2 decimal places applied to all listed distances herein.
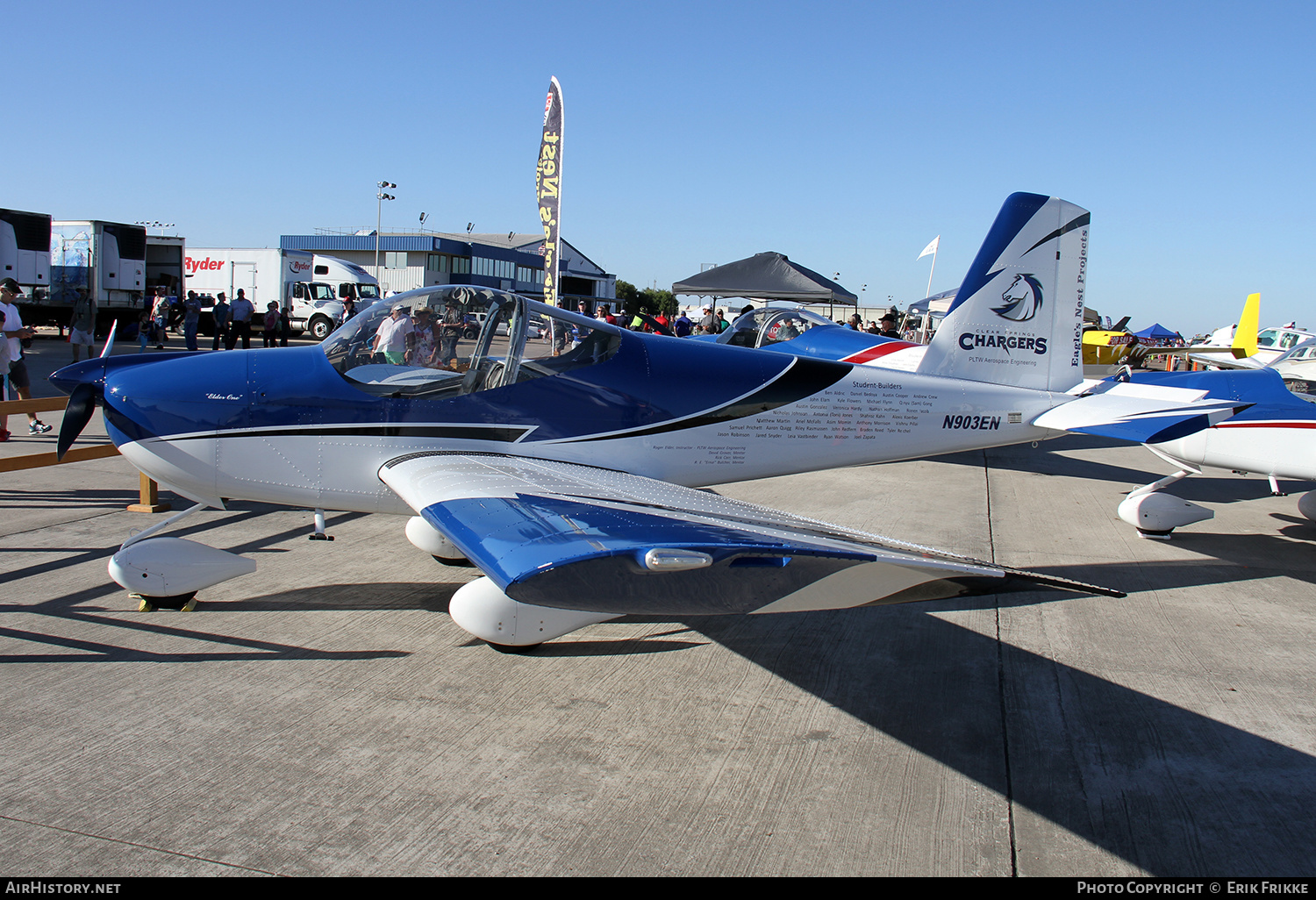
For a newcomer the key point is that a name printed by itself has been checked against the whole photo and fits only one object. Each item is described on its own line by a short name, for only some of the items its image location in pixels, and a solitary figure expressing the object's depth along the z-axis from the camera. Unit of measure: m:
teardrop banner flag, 19.47
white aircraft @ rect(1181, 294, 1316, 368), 21.77
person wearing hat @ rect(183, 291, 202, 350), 21.70
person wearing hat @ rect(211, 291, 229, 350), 21.47
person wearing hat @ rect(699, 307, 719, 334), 21.13
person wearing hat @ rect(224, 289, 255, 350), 20.59
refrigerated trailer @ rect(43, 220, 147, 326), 23.72
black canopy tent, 22.69
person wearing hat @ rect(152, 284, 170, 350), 22.14
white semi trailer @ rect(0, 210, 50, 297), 21.23
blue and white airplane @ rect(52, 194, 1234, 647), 2.70
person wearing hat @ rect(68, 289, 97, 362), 14.14
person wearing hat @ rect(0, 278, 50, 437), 8.75
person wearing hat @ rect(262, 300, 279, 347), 22.72
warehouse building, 54.06
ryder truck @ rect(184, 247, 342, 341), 32.88
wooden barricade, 5.62
